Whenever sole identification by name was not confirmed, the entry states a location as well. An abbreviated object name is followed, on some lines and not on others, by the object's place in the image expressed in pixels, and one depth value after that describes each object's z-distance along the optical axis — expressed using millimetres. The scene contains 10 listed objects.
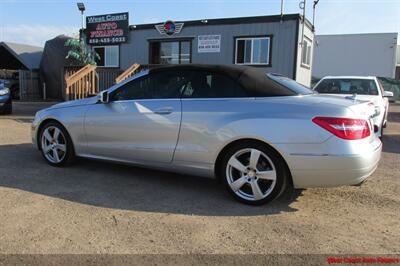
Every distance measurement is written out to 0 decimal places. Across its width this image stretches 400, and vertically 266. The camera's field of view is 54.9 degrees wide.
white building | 36312
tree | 17109
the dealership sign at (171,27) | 16125
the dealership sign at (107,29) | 17406
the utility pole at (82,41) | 17344
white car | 8609
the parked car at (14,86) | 20955
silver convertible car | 3852
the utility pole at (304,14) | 14711
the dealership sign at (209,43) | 15500
